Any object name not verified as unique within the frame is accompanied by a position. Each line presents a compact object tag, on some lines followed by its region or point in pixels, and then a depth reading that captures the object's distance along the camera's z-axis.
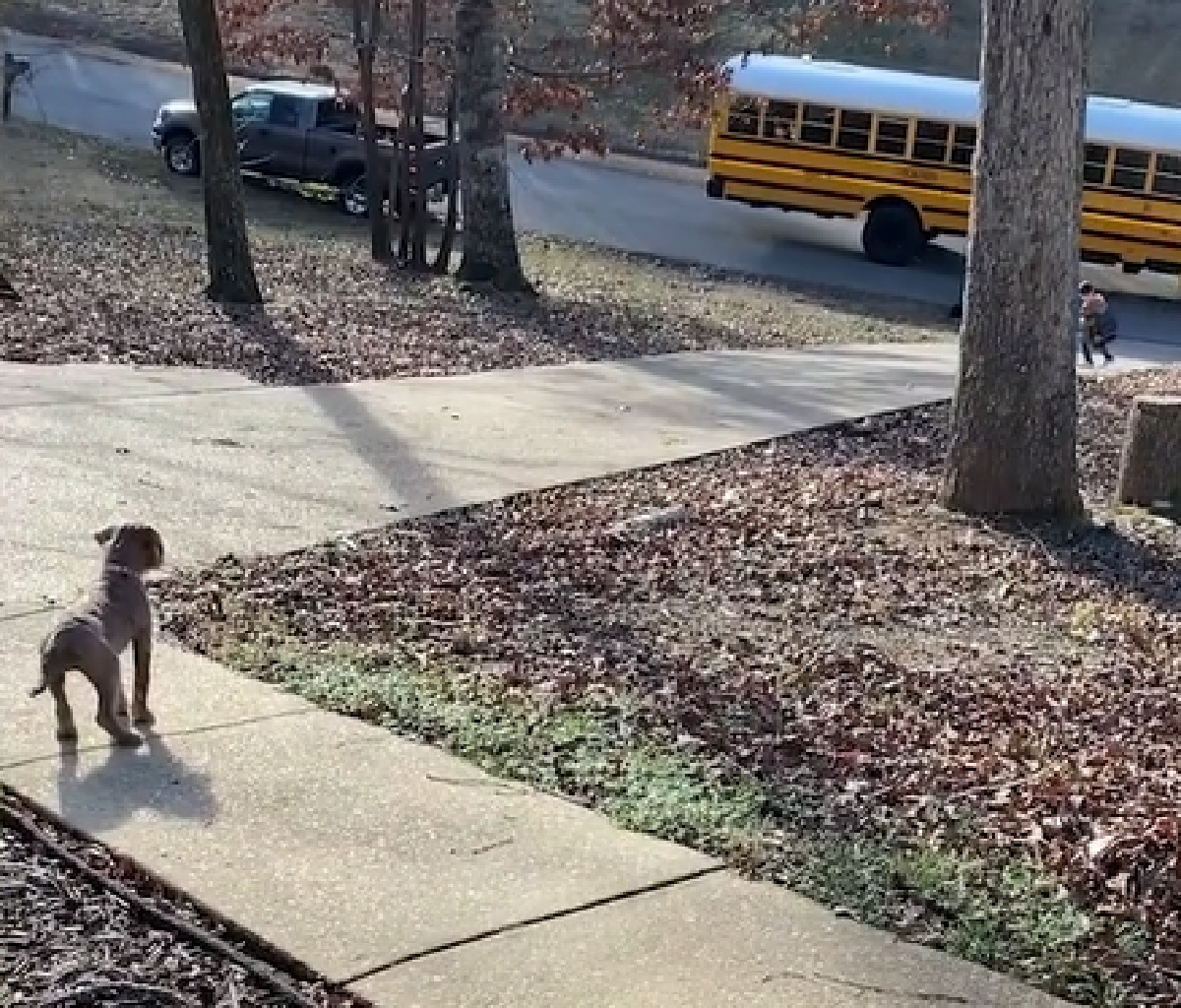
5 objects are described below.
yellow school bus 28.17
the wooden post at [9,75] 29.56
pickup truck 27.56
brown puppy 5.03
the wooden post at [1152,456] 9.86
